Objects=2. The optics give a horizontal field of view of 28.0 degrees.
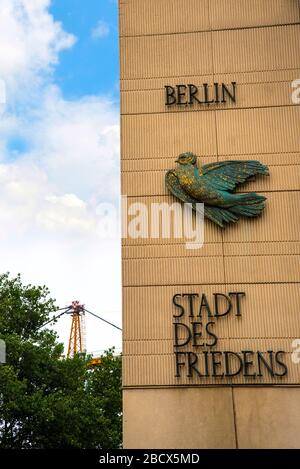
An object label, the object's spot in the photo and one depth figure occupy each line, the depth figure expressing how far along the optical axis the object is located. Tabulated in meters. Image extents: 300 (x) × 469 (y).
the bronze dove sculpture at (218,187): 13.79
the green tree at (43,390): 21.77
